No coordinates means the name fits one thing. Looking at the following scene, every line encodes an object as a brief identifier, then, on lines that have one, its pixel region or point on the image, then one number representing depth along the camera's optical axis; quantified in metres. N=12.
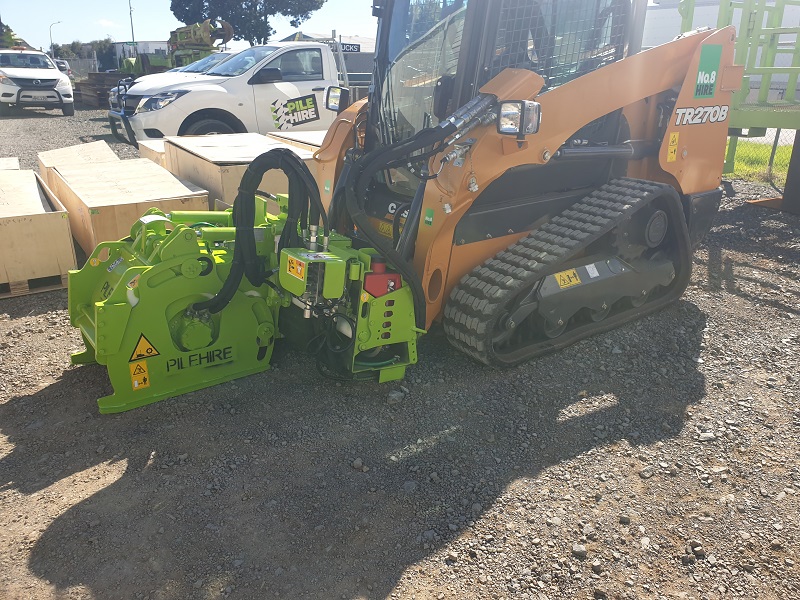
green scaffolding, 8.08
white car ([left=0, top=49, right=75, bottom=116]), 18.42
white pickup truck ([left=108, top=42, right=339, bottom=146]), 10.05
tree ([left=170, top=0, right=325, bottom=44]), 46.31
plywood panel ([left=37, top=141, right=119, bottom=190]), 7.63
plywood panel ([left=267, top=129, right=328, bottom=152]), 7.92
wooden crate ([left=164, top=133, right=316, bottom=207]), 6.51
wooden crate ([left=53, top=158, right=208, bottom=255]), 5.68
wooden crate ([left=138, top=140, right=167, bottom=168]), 8.46
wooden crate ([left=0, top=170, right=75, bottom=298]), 5.46
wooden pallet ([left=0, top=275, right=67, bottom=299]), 5.54
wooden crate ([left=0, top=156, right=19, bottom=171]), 7.92
